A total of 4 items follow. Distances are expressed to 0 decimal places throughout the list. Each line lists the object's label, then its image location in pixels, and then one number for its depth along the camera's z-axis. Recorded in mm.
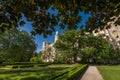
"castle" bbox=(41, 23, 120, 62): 22749
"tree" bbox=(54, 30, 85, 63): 19924
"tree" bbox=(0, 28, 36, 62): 19161
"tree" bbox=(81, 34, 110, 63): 19109
